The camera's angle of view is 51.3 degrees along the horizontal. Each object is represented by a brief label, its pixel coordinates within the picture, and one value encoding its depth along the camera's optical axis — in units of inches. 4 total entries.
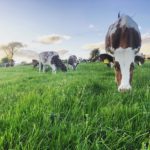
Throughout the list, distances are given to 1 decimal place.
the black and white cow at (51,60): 473.1
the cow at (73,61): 544.2
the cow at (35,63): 577.1
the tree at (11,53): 1495.2
